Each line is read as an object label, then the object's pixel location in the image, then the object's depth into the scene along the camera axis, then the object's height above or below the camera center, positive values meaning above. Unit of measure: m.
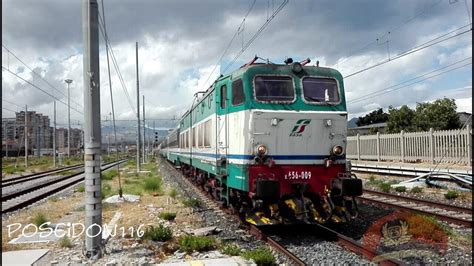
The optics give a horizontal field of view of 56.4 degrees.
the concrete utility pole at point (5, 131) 67.04 +2.69
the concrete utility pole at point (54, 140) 49.60 +0.86
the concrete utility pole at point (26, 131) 43.38 +1.65
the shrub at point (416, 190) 16.01 -1.77
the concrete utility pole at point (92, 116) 7.93 +0.57
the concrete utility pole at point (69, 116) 47.65 +3.44
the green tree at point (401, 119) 48.00 +2.54
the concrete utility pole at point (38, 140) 84.25 +1.59
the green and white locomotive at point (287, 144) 8.96 -0.01
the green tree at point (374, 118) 79.25 +4.51
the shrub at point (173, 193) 16.05 -1.78
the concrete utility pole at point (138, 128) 34.08 +1.48
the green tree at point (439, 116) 42.25 +2.40
